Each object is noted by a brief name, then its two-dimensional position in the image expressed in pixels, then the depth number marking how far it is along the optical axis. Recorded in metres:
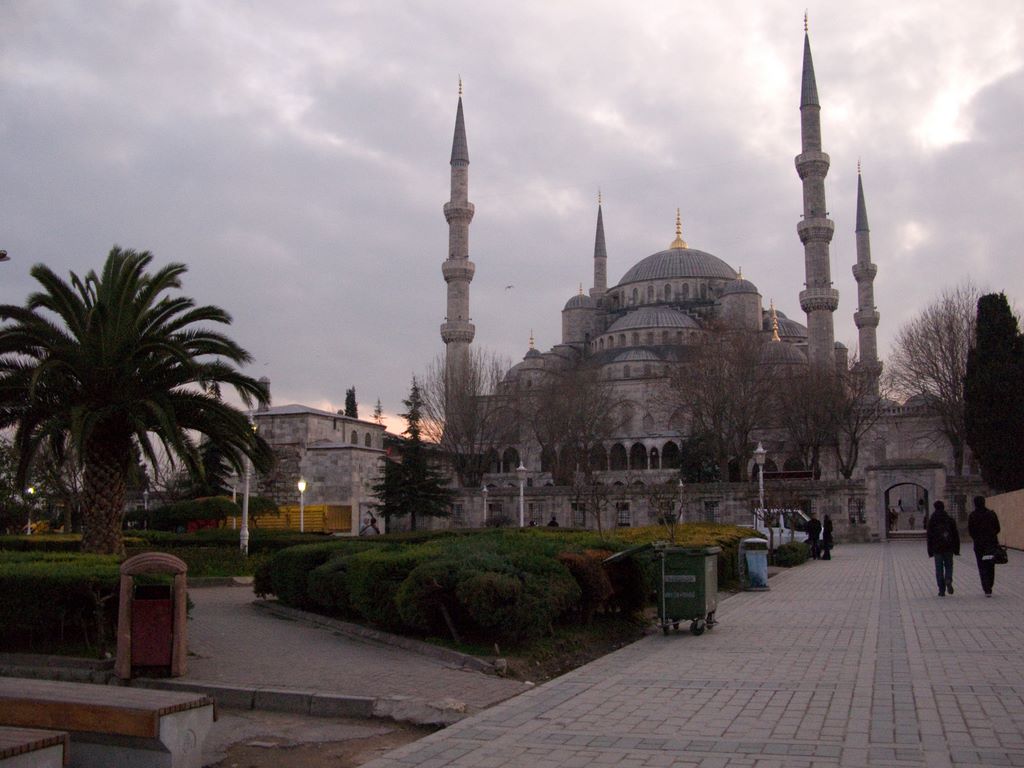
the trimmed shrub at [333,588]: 10.29
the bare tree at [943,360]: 39.72
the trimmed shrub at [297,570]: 11.35
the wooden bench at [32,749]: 4.09
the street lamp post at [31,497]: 32.11
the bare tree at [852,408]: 43.28
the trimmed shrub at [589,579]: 9.93
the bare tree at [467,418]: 46.59
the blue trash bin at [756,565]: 16.12
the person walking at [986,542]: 13.22
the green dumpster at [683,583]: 9.92
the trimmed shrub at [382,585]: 9.34
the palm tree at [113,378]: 13.47
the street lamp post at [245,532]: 20.86
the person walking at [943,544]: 13.43
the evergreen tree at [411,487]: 37.47
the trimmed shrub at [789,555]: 22.94
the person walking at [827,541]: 25.83
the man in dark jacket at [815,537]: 26.50
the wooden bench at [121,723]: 4.88
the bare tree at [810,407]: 43.53
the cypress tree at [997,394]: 33.66
